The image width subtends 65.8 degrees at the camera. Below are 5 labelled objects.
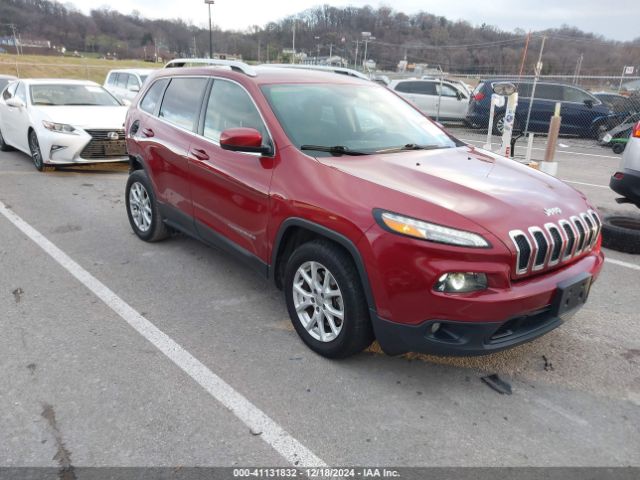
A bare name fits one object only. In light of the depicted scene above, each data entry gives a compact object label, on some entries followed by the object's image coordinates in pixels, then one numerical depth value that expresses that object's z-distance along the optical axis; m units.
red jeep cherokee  2.52
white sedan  7.95
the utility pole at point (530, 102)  14.20
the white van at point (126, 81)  14.30
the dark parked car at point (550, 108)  14.91
